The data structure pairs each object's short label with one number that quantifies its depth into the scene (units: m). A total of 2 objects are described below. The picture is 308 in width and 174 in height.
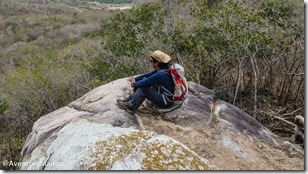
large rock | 4.24
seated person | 5.77
